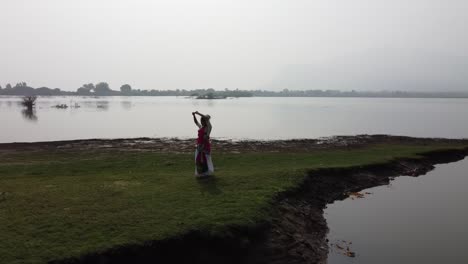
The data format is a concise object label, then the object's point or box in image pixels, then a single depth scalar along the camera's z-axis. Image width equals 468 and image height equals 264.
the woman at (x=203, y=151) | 13.70
